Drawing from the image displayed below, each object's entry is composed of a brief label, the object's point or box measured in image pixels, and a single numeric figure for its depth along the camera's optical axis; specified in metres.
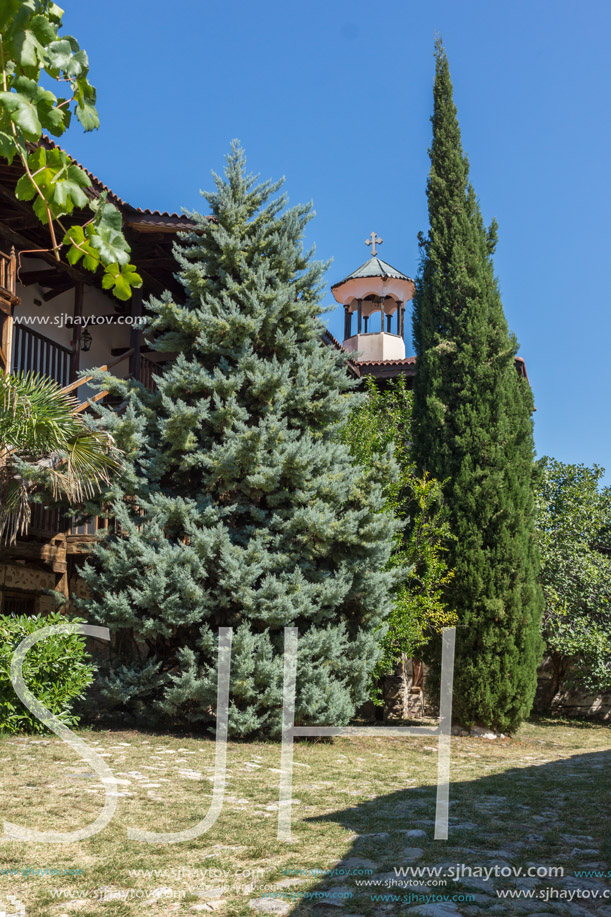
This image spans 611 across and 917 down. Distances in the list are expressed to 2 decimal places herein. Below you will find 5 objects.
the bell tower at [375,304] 21.06
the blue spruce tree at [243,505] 9.17
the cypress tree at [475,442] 11.73
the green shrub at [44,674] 8.25
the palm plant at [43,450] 8.00
